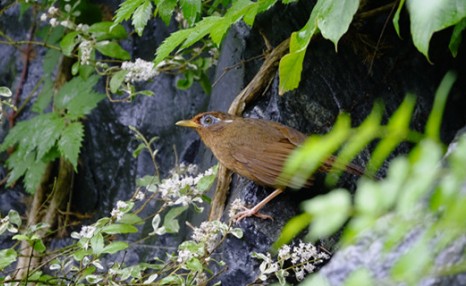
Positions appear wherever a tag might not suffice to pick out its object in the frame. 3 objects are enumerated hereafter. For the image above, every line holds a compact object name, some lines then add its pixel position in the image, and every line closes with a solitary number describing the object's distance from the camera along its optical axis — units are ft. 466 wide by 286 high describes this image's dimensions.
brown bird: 25.04
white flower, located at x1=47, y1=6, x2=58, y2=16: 32.07
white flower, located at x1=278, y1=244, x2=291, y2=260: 22.34
